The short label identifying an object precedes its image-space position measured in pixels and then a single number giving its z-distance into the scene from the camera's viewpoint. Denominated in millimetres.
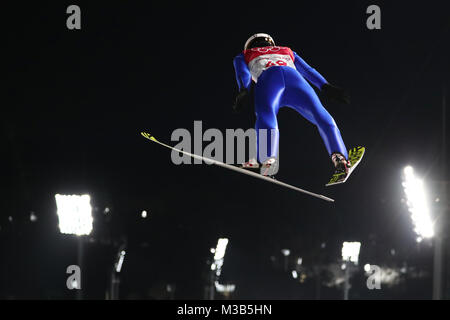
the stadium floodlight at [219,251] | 37381
